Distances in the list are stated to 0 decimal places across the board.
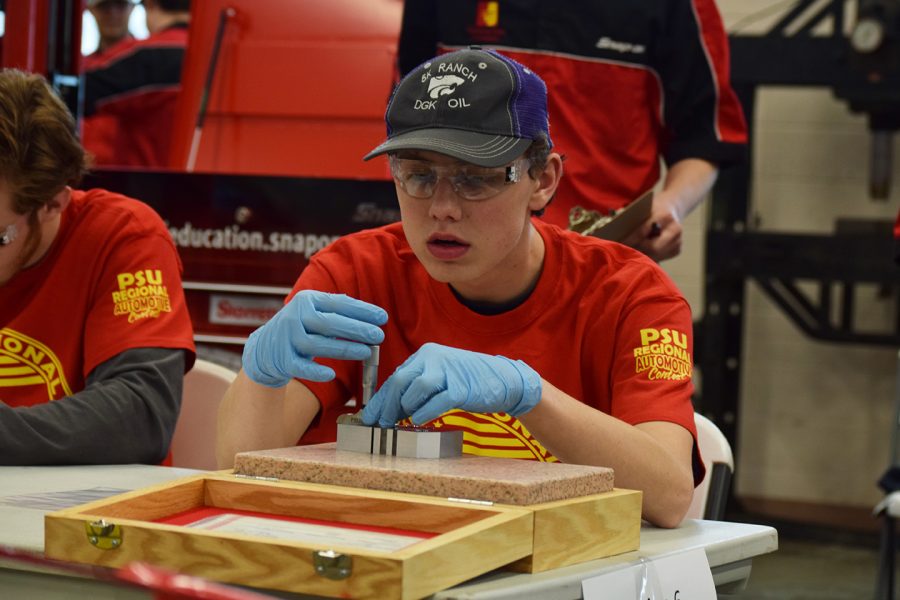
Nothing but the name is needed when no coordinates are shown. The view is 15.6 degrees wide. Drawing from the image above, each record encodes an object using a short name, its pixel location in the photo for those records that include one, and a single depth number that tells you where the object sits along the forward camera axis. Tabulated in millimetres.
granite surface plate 2595
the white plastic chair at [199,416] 3325
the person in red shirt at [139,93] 6622
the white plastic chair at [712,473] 3085
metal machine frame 6594
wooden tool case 2463
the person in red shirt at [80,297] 3173
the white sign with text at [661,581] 2593
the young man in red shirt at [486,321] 2805
